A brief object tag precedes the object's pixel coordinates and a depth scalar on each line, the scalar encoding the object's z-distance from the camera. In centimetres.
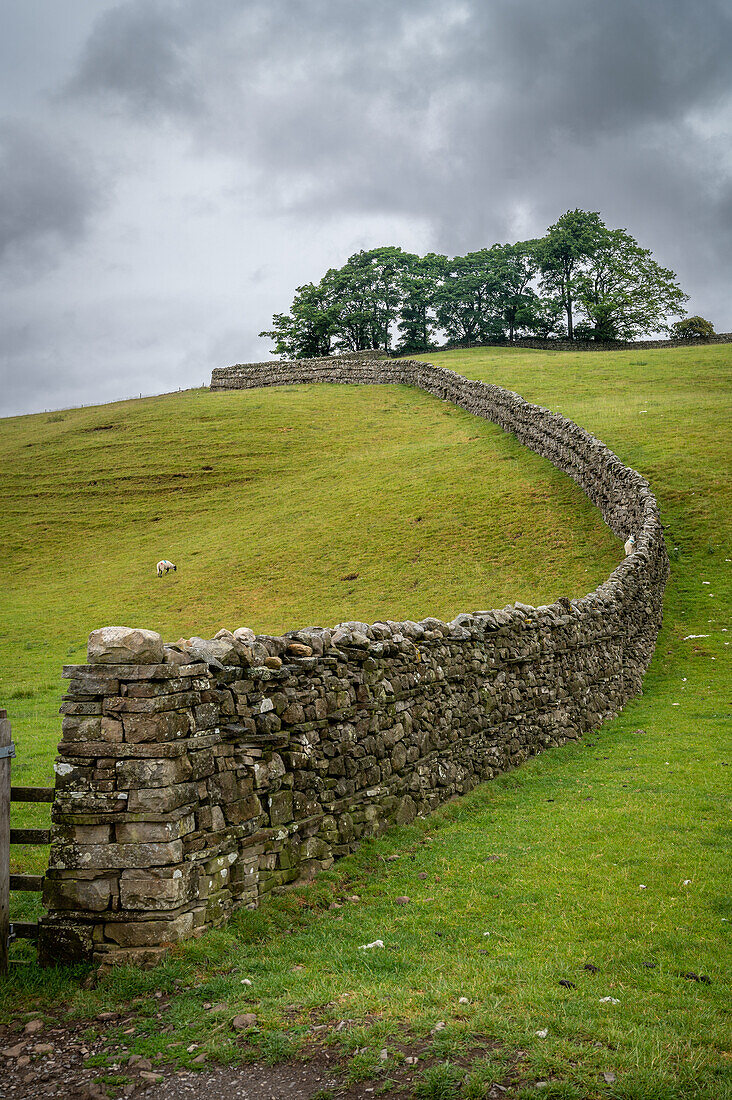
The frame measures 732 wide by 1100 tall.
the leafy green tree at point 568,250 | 8606
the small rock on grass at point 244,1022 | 574
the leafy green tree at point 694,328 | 7394
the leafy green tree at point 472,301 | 8969
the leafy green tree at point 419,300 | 8825
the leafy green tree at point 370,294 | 8681
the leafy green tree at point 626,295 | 8038
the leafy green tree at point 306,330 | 8250
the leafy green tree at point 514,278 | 9044
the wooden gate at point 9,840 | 679
